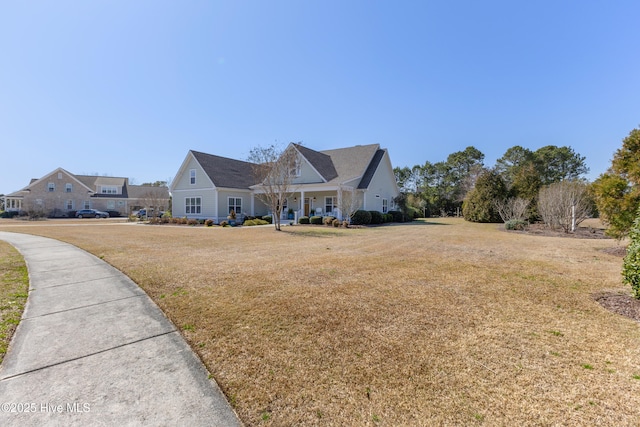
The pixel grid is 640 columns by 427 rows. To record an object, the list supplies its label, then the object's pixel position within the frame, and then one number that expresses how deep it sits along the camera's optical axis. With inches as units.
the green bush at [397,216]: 1064.8
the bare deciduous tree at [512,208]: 777.6
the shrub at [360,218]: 866.8
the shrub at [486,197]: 996.9
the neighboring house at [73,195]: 1571.1
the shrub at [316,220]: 852.6
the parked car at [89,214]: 1570.4
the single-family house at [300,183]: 976.9
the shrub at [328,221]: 830.5
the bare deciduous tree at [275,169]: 706.3
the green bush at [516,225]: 716.7
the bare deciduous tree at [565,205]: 652.7
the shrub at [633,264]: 180.7
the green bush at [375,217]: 905.9
